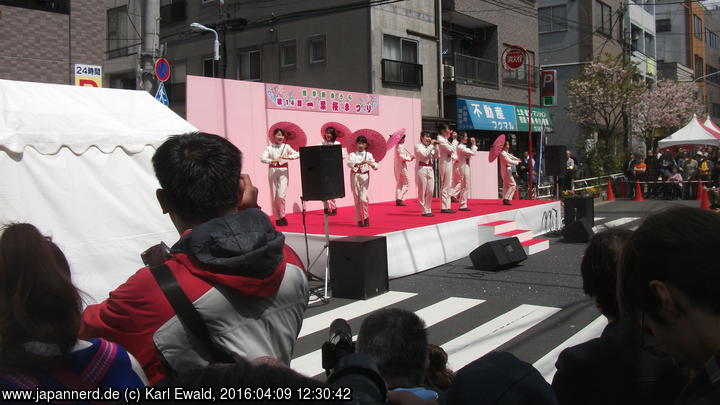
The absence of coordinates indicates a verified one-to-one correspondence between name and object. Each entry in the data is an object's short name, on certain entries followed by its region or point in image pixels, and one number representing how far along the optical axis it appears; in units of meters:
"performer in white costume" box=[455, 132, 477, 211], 14.38
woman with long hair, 1.55
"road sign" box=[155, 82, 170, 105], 10.01
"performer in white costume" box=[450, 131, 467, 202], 14.43
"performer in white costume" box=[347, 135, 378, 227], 11.60
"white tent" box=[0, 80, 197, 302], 6.11
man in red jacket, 1.78
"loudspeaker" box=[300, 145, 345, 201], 8.19
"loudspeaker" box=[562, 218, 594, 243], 12.77
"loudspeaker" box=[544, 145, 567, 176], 16.17
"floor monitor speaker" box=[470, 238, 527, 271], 9.80
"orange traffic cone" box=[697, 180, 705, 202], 19.18
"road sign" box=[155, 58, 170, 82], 10.19
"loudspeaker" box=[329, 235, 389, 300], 8.29
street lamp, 18.83
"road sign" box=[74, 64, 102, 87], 10.92
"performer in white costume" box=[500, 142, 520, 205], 15.17
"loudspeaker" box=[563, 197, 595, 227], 14.12
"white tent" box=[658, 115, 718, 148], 22.77
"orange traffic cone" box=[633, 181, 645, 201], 21.91
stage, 9.70
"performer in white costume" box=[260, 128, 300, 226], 11.81
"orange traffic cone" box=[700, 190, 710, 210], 17.42
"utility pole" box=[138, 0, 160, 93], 9.52
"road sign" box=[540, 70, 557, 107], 17.62
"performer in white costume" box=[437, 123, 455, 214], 13.72
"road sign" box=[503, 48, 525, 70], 19.67
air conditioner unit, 22.62
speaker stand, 8.23
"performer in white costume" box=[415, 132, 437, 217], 12.78
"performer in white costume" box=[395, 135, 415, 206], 15.70
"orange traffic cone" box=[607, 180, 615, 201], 22.41
